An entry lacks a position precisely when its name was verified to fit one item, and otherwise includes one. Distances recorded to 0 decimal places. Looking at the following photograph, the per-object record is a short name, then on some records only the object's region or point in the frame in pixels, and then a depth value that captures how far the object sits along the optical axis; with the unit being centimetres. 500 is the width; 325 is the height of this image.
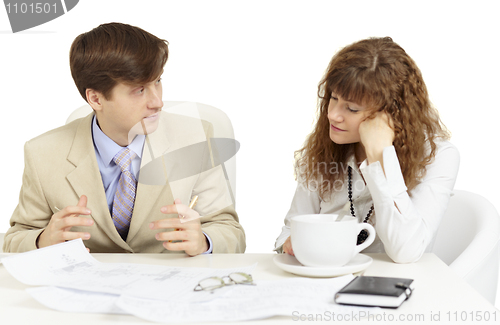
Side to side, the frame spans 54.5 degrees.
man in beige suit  144
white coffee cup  98
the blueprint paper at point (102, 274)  86
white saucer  97
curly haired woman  119
